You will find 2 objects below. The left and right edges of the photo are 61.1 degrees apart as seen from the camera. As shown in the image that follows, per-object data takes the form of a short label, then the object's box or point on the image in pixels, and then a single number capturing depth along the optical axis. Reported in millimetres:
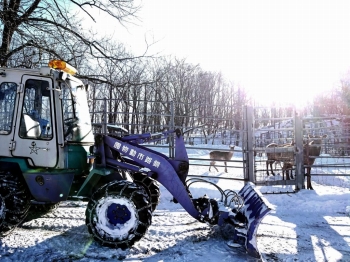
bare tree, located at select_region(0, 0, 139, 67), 7680
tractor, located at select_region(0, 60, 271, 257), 4129
